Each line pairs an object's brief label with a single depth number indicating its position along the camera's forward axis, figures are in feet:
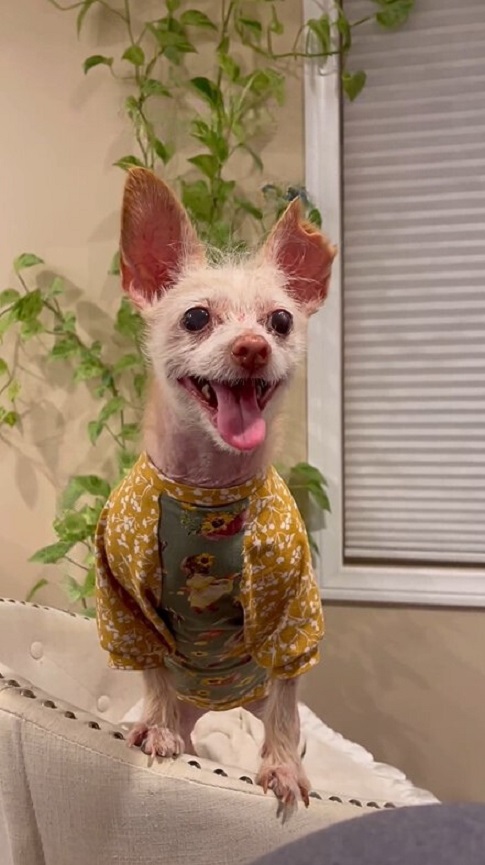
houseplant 4.76
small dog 2.62
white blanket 3.89
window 4.84
